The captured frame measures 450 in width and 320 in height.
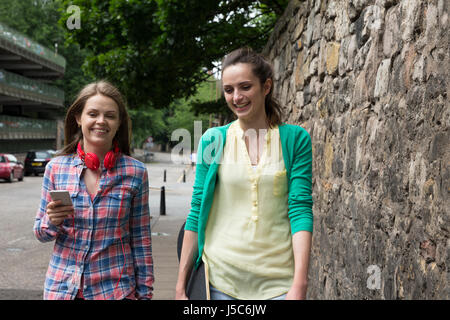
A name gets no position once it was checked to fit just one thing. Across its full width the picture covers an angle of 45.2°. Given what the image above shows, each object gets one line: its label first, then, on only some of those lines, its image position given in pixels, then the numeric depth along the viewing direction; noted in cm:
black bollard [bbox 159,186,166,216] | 1459
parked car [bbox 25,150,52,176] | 3158
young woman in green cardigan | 209
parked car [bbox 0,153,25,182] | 2478
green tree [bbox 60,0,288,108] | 989
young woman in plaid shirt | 242
